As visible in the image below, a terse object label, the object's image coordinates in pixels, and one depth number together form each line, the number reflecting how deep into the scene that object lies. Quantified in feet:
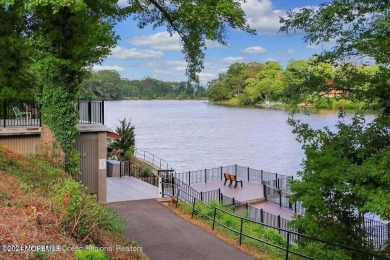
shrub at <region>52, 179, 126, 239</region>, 20.17
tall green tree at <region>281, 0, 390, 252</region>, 27.45
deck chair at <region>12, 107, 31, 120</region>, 51.44
